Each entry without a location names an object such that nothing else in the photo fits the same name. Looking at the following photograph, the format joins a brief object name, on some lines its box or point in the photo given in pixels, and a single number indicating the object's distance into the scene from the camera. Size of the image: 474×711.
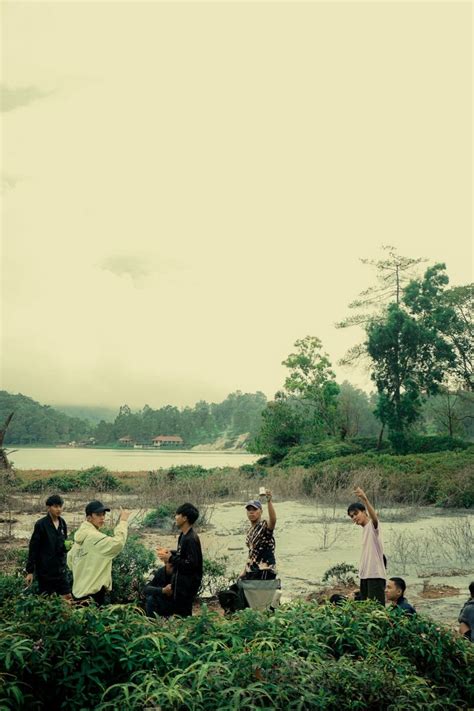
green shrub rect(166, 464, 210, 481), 29.45
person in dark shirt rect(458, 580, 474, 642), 5.54
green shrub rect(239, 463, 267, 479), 31.55
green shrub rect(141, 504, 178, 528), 17.30
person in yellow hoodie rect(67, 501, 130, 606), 5.73
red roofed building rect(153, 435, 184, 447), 122.40
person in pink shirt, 6.16
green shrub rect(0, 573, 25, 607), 6.77
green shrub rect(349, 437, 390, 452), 39.59
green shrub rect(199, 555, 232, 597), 9.09
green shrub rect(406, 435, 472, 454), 36.19
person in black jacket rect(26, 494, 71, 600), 6.46
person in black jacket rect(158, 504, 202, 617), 5.75
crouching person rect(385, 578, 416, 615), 5.86
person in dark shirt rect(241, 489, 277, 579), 6.31
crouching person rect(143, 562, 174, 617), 5.94
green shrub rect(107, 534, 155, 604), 8.11
